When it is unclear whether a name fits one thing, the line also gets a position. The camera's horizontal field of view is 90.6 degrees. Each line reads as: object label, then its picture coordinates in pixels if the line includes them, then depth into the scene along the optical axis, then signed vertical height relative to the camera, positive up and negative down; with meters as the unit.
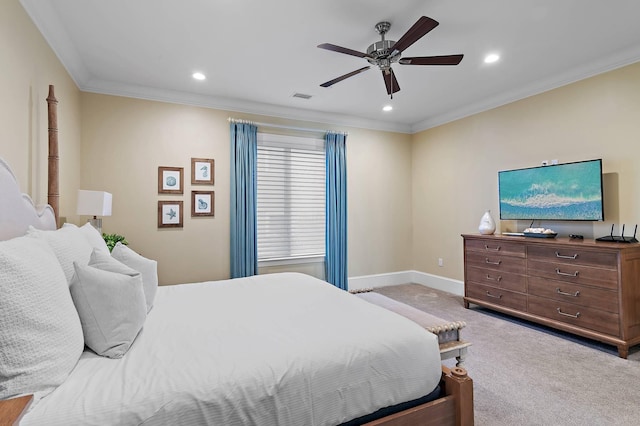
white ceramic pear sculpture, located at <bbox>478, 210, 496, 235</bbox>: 4.04 -0.11
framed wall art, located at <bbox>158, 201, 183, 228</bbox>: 3.92 +0.08
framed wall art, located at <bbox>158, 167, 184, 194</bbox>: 3.93 +0.51
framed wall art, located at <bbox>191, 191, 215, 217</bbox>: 4.08 +0.22
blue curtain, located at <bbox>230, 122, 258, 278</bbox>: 4.22 +0.25
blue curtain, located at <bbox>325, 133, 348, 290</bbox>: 4.84 +0.10
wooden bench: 2.09 -0.79
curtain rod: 4.29 +1.35
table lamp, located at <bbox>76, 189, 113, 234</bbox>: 2.91 +0.17
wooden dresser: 2.74 -0.68
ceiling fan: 2.36 +1.29
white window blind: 4.55 +0.33
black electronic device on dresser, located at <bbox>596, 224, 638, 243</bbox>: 2.91 -0.22
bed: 1.04 -0.57
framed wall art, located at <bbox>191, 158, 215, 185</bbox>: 4.08 +0.64
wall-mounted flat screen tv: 3.22 +0.27
